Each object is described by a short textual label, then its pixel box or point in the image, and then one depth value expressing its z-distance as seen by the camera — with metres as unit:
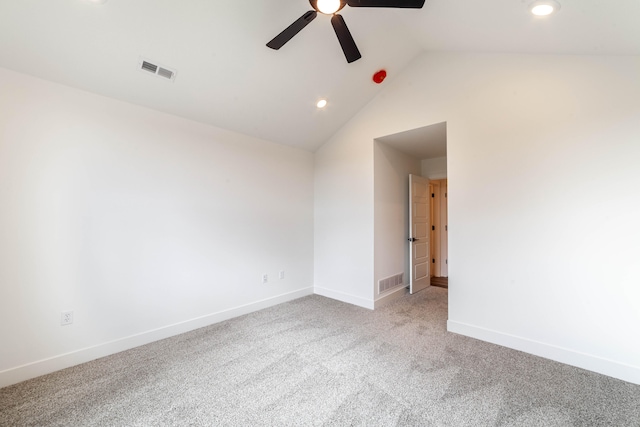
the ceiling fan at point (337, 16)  1.72
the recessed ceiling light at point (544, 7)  1.89
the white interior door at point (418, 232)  4.40
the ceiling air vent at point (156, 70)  2.39
